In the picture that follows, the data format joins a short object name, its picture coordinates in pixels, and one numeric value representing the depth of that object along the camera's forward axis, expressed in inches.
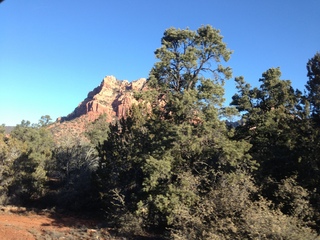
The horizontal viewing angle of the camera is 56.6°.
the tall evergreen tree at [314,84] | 804.0
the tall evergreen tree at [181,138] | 613.0
